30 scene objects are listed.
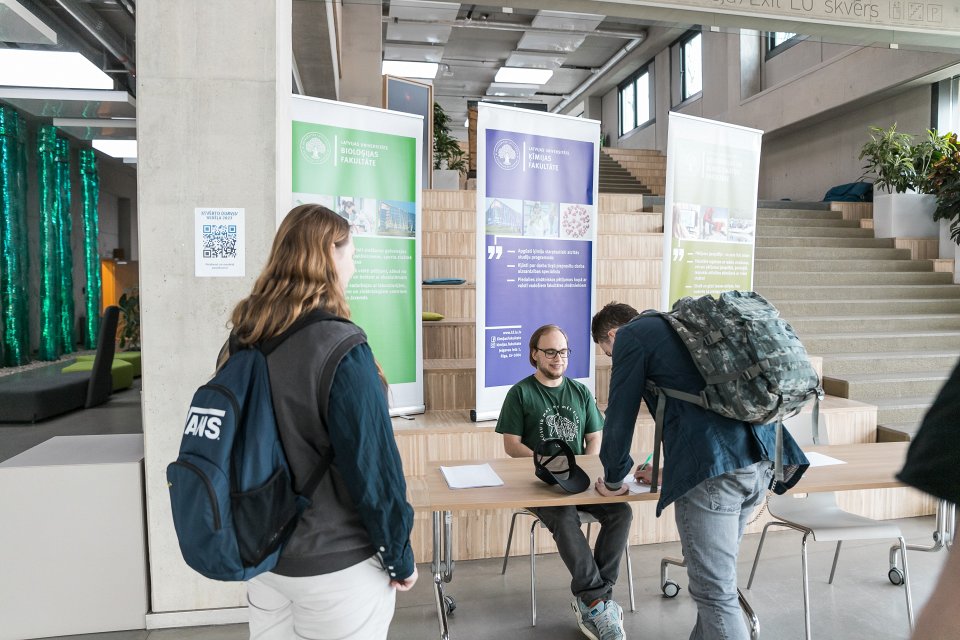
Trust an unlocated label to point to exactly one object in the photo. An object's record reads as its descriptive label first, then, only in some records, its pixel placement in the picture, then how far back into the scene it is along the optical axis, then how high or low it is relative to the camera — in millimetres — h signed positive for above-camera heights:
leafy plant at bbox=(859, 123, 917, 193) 7344 +1391
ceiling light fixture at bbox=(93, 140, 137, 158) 9148 +1836
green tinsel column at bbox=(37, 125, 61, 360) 7914 +467
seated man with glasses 2721 -712
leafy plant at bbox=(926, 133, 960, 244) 6551 +1008
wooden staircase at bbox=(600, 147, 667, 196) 12484 +2171
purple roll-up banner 3854 +261
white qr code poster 2811 +156
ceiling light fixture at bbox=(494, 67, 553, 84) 14448 +4516
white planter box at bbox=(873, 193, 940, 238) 7691 +795
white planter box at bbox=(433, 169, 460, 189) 9586 +1456
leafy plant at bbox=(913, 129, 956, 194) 7070 +1385
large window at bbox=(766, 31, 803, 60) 10477 +3827
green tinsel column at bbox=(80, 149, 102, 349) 9508 +527
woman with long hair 1352 -323
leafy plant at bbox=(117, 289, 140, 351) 9188 -586
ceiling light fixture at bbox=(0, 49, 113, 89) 5426 +1806
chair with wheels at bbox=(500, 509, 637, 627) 2896 -1237
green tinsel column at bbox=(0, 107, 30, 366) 6684 +401
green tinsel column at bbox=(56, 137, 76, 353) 8234 +455
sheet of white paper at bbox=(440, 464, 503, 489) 2557 -756
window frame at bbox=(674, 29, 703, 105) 13117 +4417
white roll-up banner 4227 +495
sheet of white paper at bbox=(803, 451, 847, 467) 2893 -755
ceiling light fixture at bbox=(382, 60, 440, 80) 13555 +4371
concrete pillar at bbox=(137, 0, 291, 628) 2770 +398
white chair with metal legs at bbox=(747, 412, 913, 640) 2746 -1000
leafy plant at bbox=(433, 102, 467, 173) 9641 +1947
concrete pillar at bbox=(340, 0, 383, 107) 8641 +2892
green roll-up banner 3545 +440
